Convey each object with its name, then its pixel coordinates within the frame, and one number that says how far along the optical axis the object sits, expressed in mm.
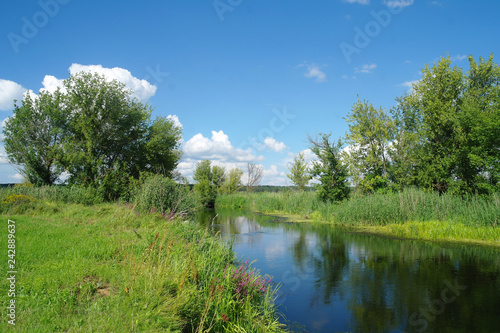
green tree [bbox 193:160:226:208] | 46875
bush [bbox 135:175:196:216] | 15898
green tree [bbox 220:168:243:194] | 54719
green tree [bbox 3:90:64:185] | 27719
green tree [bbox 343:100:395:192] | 23656
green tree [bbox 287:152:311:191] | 40438
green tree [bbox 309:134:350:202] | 25219
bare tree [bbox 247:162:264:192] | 61762
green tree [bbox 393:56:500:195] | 17172
